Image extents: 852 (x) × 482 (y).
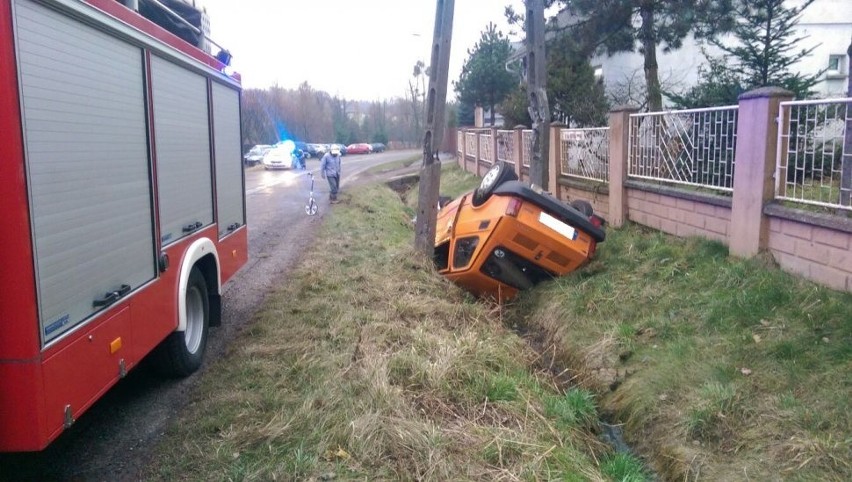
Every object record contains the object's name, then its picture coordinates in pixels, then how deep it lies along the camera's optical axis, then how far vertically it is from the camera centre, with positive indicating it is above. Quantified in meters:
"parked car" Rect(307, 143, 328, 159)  56.08 -0.54
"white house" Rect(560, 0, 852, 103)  22.59 +2.85
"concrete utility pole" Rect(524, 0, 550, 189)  11.78 +0.74
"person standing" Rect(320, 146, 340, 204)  18.81 -0.66
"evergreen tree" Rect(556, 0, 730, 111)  13.88 +2.44
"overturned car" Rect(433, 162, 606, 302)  7.78 -1.10
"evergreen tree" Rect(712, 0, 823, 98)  13.07 +1.82
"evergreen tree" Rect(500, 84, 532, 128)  22.61 +1.07
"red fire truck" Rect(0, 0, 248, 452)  2.85 -0.31
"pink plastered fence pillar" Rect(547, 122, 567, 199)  12.43 -0.31
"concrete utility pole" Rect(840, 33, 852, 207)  5.50 -0.23
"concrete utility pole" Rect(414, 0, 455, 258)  9.51 +0.17
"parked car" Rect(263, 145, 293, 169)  35.59 -0.78
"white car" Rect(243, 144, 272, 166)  45.97 -0.70
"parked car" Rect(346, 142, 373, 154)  68.56 -0.58
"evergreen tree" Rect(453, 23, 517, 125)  37.69 +3.78
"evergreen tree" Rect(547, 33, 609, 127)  18.75 +1.34
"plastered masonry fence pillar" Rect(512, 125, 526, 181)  16.00 -0.14
